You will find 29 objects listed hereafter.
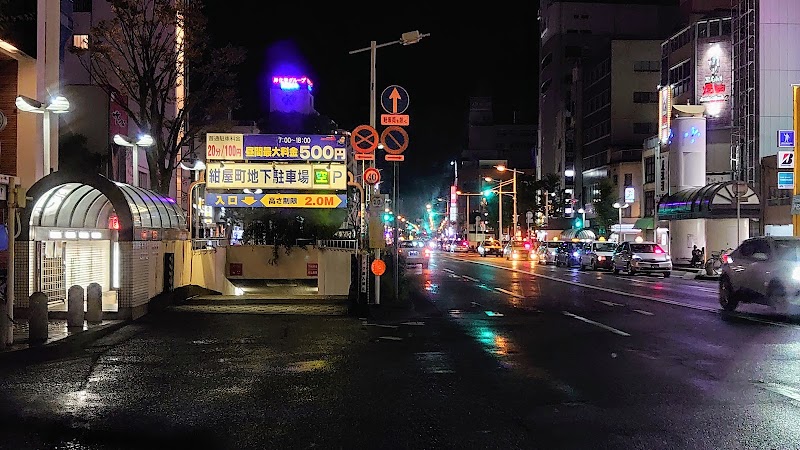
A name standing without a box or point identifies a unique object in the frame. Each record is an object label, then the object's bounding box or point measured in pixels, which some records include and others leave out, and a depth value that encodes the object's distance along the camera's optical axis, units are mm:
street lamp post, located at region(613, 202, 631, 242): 65375
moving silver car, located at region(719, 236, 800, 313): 15867
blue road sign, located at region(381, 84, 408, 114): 19156
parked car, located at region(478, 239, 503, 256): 73250
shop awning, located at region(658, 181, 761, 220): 43656
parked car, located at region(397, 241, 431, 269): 40875
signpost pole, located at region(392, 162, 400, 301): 20500
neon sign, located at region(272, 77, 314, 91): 80625
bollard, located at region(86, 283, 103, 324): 15969
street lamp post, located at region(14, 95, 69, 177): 14953
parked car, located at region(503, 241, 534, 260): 67312
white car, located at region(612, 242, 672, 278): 36375
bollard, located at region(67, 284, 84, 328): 15164
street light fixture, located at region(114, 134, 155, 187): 19498
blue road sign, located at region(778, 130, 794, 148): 32206
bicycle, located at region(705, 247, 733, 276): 35656
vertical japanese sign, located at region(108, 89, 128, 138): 31261
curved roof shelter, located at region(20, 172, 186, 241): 16688
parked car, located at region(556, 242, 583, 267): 46625
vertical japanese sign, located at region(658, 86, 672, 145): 53594
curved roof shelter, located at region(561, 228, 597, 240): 66225
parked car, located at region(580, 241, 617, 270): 42478
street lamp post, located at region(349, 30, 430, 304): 20234
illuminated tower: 80125
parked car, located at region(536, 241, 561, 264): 53219
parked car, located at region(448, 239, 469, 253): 92844
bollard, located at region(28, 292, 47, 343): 13172
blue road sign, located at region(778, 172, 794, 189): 32719
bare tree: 26812
